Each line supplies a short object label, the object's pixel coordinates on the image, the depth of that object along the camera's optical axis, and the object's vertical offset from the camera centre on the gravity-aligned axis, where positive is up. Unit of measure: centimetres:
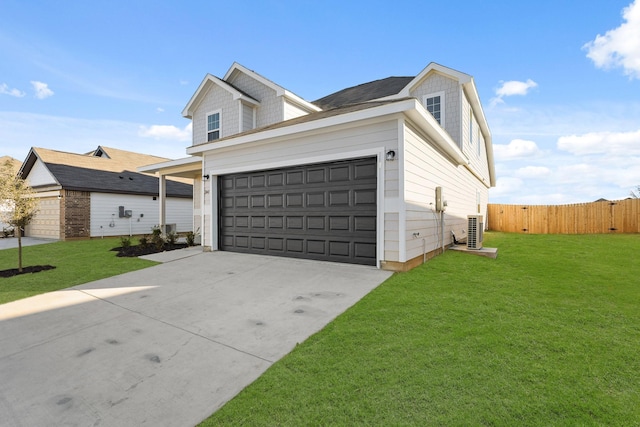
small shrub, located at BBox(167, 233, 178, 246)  1055 -97
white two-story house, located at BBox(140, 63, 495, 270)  550 +79
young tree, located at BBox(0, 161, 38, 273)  639 +31
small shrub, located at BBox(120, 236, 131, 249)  976 -106
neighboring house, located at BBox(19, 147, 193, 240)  1367 +87
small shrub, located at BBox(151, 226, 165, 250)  980 -95
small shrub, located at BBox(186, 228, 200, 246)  1041 -95
